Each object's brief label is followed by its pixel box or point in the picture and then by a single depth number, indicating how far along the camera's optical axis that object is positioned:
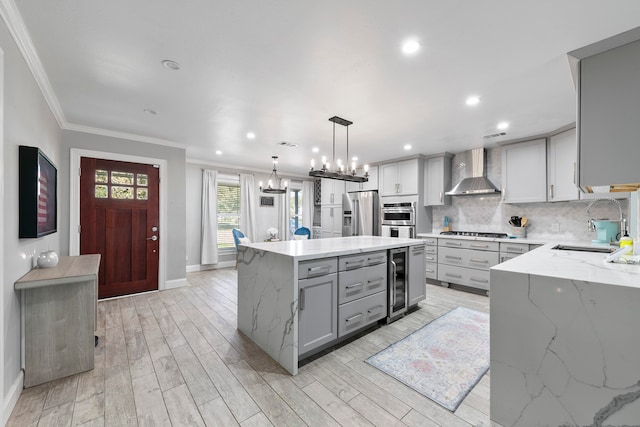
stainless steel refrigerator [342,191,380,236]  5.75
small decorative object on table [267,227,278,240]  6.64
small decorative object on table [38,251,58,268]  2.32
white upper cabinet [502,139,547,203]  3.97
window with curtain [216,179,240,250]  6.29
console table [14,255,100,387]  1.99
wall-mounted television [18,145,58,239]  1.94
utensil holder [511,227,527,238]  4.35
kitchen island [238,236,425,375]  2.12
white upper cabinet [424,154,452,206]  5.03
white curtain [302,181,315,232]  7.69
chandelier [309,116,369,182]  3.10
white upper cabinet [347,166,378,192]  5.91
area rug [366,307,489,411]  1.94
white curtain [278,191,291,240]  7.14
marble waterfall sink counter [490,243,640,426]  1.15
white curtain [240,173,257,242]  6.49
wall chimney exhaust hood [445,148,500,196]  4.55
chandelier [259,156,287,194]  6.92
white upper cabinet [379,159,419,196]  5.25
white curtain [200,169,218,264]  5.89
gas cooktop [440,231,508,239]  4.51
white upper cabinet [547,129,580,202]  3.60
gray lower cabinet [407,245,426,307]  3.33
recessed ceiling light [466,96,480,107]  2.74
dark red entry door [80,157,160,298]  3.80
